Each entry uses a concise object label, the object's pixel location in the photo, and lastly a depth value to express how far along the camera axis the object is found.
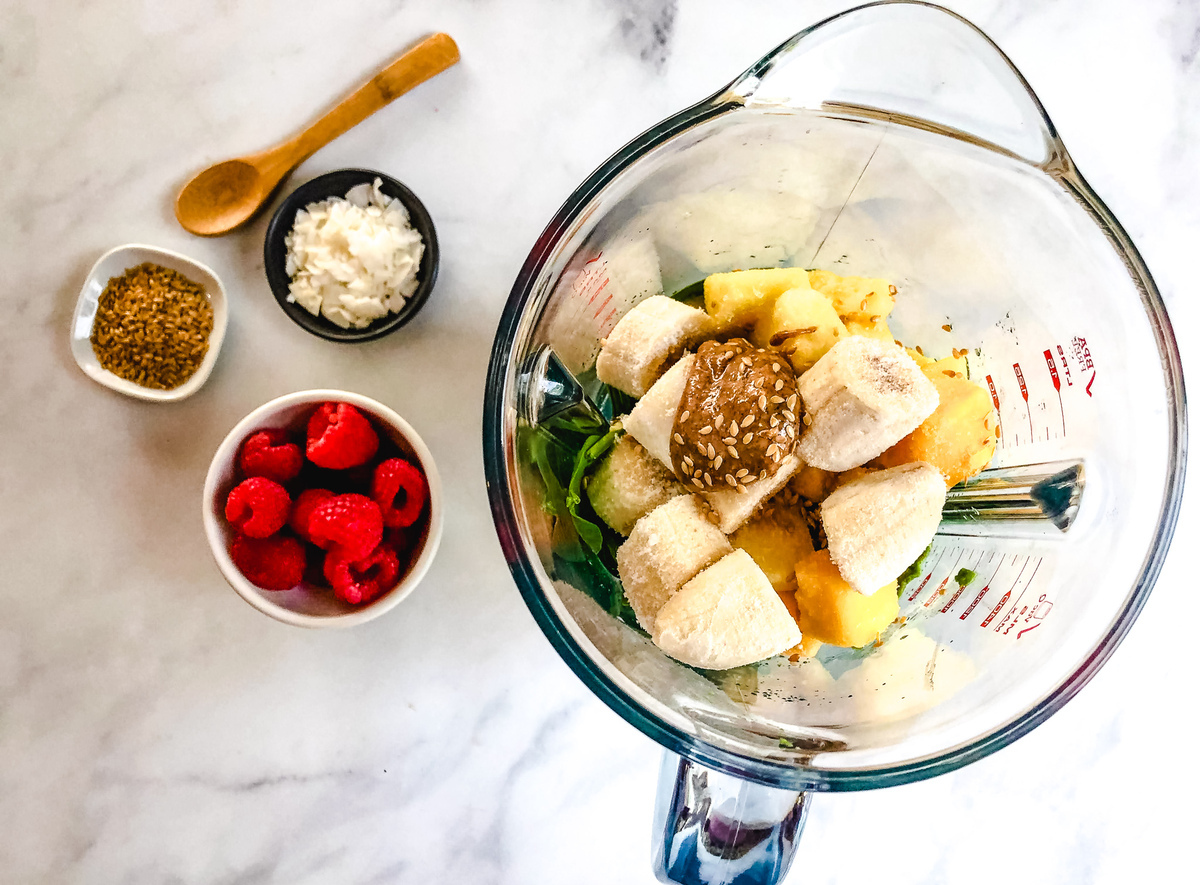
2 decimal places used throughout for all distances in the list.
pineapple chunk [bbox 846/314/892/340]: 0.29
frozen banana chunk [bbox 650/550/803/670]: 0.25
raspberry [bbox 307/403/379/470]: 0.32
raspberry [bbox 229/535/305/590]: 0.32
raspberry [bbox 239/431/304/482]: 0.32
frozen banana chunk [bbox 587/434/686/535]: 0.28
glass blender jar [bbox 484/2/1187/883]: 0.27
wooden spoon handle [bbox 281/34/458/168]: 0.35
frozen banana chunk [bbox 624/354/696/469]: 0.26
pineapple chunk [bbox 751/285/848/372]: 0.27
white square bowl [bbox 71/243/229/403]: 0.35
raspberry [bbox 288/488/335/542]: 0.32
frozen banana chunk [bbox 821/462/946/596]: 0.25
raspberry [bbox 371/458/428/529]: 0.32
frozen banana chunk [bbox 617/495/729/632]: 0.26
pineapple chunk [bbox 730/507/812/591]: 0.28
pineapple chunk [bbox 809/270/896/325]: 0.29
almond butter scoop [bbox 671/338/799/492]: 0.25
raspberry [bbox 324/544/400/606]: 0.32
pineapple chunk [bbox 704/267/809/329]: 0.28
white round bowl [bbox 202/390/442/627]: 0.32
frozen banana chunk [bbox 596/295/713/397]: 0.27
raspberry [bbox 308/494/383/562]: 0.31
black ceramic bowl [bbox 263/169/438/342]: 0.35
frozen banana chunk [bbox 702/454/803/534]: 0.26
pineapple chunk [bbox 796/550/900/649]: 0.26
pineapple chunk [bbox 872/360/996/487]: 0.27
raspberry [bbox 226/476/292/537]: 0.32
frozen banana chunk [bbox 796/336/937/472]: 0.25
